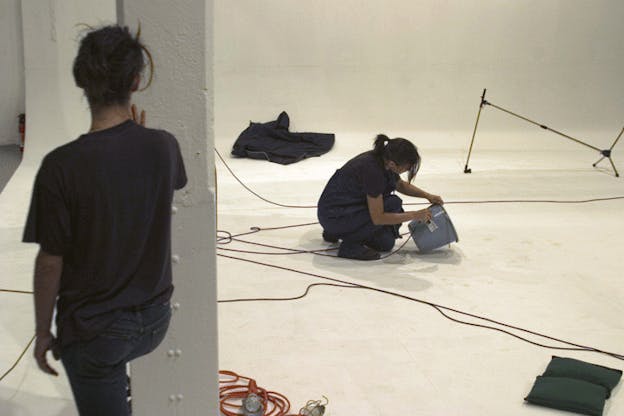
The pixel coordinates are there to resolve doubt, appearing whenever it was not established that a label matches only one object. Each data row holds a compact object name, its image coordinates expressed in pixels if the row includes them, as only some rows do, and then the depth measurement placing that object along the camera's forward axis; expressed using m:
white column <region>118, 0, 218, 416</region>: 2.04
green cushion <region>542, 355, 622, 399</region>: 2.88
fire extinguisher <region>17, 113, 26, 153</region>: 6.54
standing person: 1.52
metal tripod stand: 6.53
